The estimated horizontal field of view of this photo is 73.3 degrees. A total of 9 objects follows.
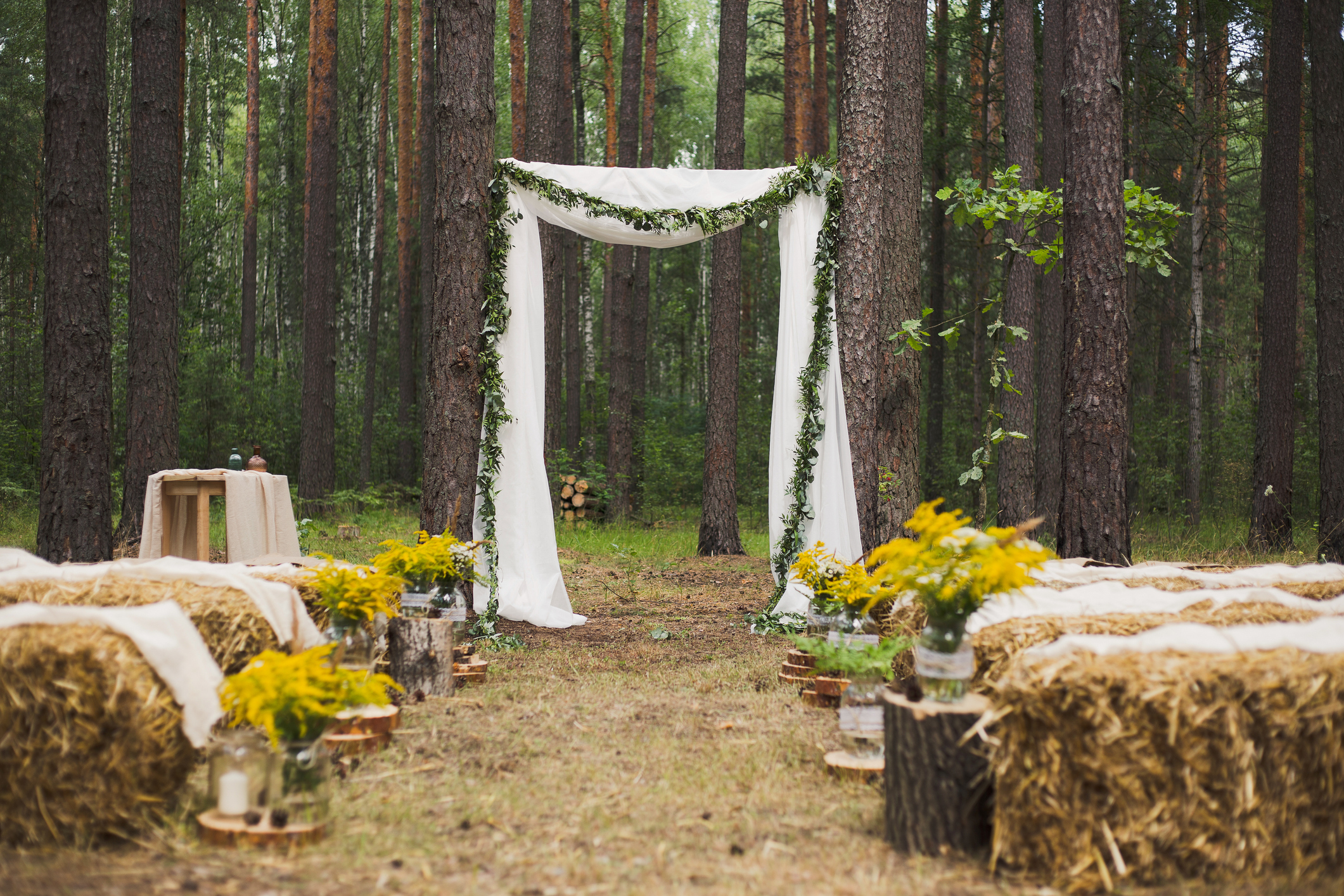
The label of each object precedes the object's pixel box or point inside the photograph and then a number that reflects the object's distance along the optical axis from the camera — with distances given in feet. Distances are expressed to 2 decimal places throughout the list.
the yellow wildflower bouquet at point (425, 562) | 12.87
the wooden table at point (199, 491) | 18.28
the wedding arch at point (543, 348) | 18.19
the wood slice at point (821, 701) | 12.64
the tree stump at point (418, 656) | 12.73
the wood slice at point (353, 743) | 10.04
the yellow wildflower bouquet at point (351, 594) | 10.78
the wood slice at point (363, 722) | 10.31
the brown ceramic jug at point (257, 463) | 19.25
